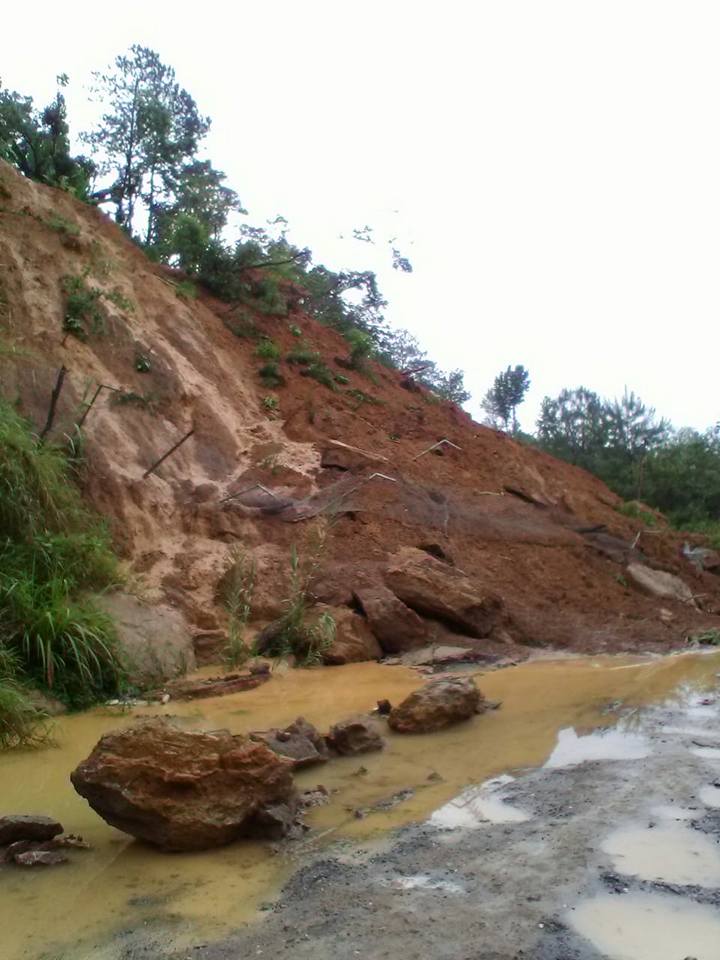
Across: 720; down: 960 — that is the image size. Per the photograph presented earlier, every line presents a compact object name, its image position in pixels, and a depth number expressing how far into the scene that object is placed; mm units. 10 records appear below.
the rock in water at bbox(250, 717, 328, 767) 5160
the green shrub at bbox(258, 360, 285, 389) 14875
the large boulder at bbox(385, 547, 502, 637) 10359
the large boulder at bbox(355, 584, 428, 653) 9781
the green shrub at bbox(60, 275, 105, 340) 12062
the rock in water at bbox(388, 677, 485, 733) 6047
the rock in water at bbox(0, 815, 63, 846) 3879
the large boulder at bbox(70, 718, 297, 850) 3889
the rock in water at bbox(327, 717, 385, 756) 5512
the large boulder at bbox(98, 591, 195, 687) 7586
